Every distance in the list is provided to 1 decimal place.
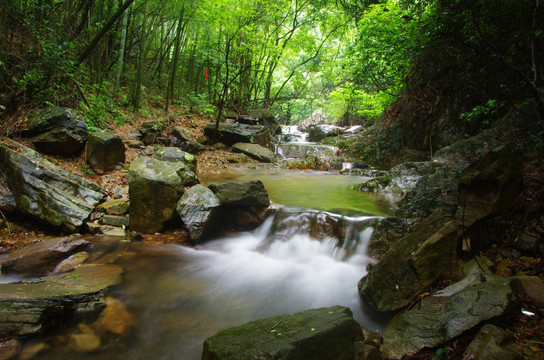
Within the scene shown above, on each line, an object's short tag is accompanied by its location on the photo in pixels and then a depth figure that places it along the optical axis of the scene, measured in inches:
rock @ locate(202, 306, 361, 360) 71.6
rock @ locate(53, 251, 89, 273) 149.3
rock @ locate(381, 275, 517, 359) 79.0
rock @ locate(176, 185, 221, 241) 193.2
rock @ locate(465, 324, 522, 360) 67.0
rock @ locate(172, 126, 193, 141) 423.2
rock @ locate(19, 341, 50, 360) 92.5
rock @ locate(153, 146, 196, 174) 293.1
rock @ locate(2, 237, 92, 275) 139.2
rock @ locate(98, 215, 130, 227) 198.6
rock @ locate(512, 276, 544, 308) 84.4
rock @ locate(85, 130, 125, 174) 247.2
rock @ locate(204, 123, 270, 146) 496.9
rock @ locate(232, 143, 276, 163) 479.1
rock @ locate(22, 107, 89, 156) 226.7
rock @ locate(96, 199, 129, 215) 206.4
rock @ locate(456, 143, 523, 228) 112.9
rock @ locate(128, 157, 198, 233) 192.7
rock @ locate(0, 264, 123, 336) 98.1
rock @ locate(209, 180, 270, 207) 209.5
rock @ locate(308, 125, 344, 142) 695.5
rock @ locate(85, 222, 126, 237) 189.8
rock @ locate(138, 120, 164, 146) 373.7
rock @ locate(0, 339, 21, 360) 91.0
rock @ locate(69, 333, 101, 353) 99.1
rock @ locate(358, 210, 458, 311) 110.0
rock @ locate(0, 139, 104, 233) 174.7
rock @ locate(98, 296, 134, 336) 110.9
